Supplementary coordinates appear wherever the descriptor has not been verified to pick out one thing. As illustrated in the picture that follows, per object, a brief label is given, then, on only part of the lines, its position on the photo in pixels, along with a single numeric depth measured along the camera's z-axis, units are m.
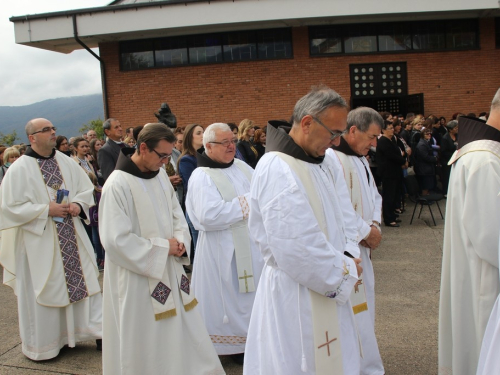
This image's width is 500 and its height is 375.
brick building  15.38
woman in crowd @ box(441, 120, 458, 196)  12.30
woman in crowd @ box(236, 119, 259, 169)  8.86
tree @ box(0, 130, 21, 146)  21.36
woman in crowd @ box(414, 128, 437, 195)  11.59
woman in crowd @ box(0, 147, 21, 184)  8.48
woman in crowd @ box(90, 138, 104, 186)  9.13
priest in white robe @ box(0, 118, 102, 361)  4.86
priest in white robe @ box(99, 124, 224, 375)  3.72
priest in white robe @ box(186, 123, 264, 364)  4.62
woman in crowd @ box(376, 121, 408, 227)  10.14
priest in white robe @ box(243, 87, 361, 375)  2.70
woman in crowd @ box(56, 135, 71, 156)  8.26
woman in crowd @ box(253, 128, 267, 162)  9.82
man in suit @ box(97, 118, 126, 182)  6.59
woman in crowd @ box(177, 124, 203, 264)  6.03
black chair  9.86
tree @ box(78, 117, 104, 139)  27.17
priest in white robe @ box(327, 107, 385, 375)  3.95
